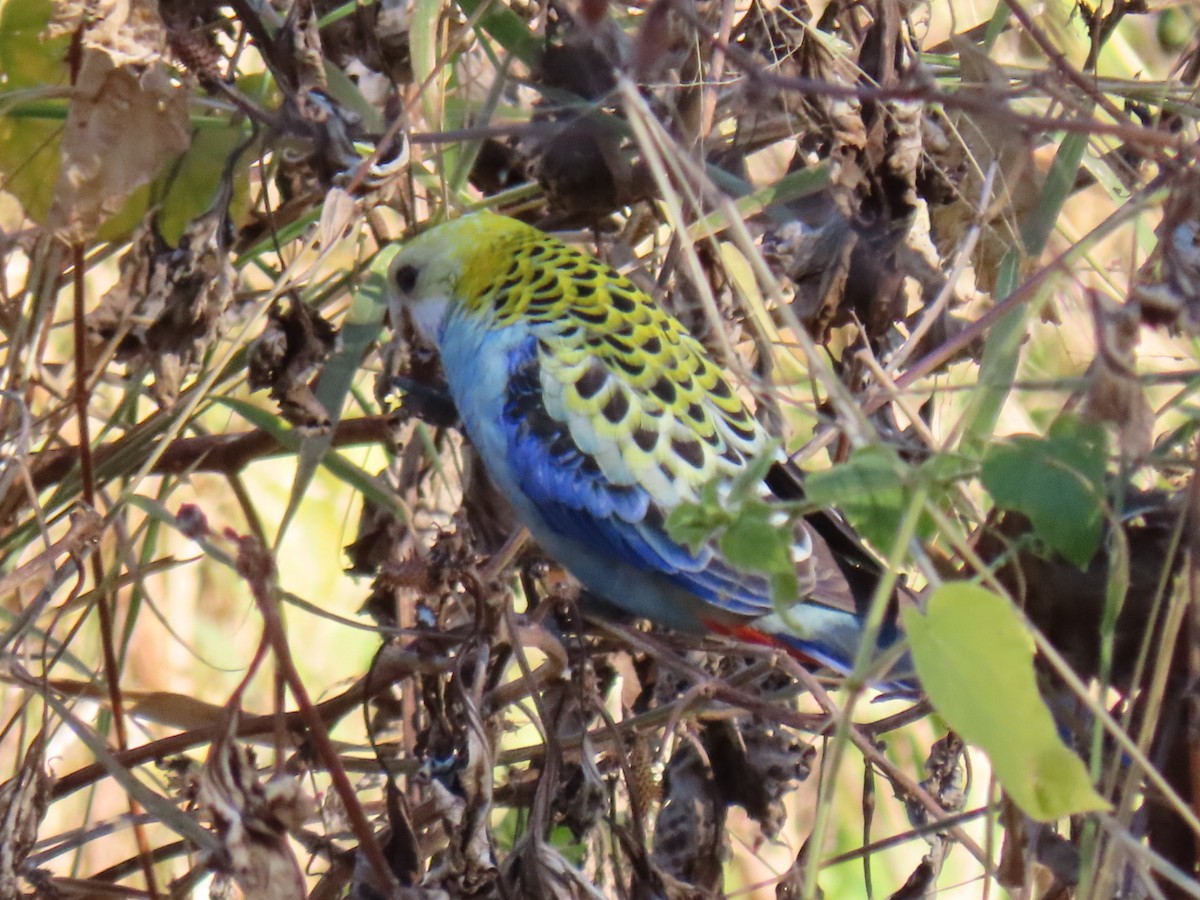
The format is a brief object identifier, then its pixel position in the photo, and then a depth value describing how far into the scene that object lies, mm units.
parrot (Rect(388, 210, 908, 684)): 6144
